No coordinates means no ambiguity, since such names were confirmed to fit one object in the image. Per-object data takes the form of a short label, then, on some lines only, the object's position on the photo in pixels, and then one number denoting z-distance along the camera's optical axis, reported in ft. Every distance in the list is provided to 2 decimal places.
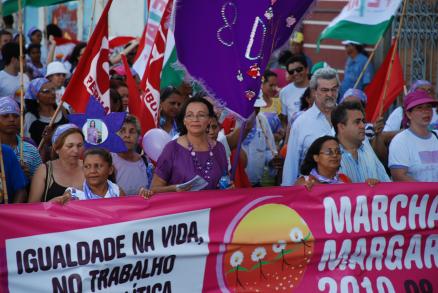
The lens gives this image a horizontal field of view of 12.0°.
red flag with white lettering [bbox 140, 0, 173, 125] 60.08
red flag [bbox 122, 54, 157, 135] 60.08
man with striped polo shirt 51.09
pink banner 42.18
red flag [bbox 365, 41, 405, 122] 69.36
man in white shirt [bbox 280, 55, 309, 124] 74.35
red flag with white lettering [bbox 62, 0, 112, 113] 56.97
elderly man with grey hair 54.30
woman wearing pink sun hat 53.41
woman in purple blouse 47.24
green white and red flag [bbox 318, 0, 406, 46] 73.16
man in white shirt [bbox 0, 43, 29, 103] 76.52
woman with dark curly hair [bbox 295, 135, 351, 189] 48.48
